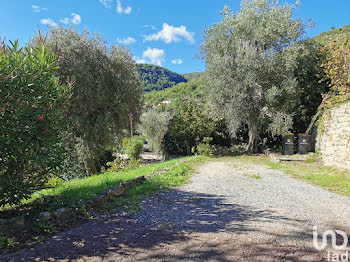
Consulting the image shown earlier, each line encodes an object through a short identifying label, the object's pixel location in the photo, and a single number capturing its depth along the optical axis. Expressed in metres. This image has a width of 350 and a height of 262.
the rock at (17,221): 3.33
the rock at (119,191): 4.99
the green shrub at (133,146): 14.30
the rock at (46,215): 3.53
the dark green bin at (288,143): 11.75
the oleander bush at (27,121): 3.45
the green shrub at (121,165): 10.25
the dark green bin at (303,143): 11.61
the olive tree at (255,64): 11.27
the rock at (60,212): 3.65
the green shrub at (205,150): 12.00
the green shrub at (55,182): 6.06
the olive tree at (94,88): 9.90
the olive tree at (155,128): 16.73
